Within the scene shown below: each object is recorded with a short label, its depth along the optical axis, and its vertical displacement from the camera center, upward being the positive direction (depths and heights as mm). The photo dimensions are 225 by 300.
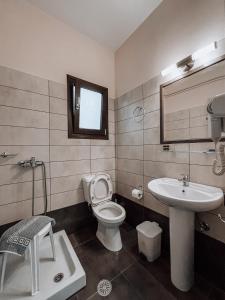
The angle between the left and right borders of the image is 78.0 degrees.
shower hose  1649 -438
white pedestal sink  1107 -718
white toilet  1545 -761
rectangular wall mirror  1188 +465
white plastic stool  1041 -877
